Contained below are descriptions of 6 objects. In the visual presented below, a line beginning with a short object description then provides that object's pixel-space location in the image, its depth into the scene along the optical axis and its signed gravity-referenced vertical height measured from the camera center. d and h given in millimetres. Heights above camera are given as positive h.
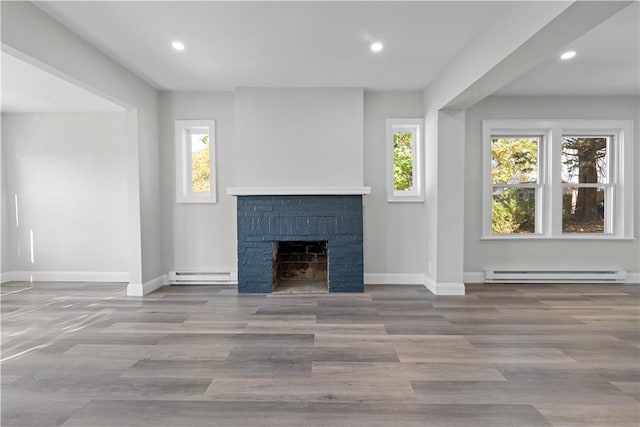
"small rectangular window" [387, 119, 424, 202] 4875 +616
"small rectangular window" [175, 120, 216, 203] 4883 +620
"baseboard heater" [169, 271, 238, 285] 4918 -1035
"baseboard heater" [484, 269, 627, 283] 4906 -1054
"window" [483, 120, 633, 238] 4941 +264
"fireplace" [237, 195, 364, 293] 4516 -371
